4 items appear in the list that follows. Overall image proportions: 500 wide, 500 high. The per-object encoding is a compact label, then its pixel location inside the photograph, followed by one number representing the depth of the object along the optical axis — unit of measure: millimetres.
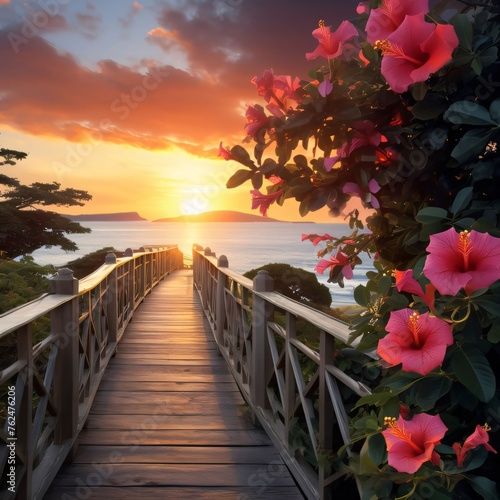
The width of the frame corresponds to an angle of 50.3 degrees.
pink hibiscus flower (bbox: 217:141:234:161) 1323
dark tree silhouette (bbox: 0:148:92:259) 22672
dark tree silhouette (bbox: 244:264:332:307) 16569
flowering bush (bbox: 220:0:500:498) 1022
